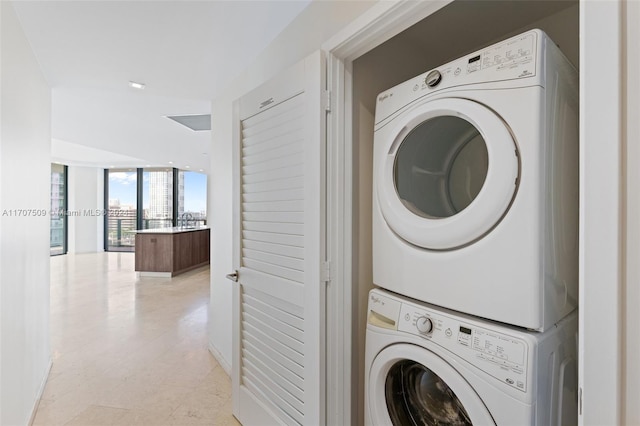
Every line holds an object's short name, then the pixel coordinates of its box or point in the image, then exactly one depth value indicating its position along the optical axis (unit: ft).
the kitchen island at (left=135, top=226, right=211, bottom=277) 20.83
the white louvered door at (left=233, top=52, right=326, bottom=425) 4.88
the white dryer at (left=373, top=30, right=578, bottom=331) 3.06
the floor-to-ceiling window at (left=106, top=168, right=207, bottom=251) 31.89
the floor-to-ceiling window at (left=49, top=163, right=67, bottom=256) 28.91
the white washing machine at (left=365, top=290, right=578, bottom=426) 3.02
